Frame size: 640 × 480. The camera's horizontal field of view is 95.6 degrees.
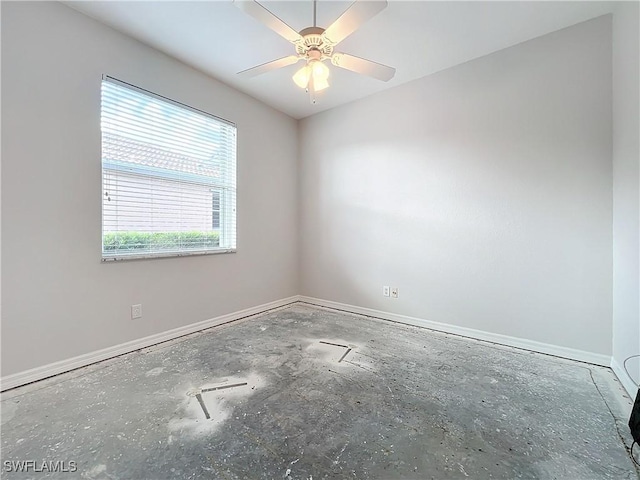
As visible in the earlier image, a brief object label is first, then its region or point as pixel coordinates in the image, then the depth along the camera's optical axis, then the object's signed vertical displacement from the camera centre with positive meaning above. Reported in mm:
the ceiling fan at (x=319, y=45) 1612 +1249
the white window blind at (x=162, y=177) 2352 +579
